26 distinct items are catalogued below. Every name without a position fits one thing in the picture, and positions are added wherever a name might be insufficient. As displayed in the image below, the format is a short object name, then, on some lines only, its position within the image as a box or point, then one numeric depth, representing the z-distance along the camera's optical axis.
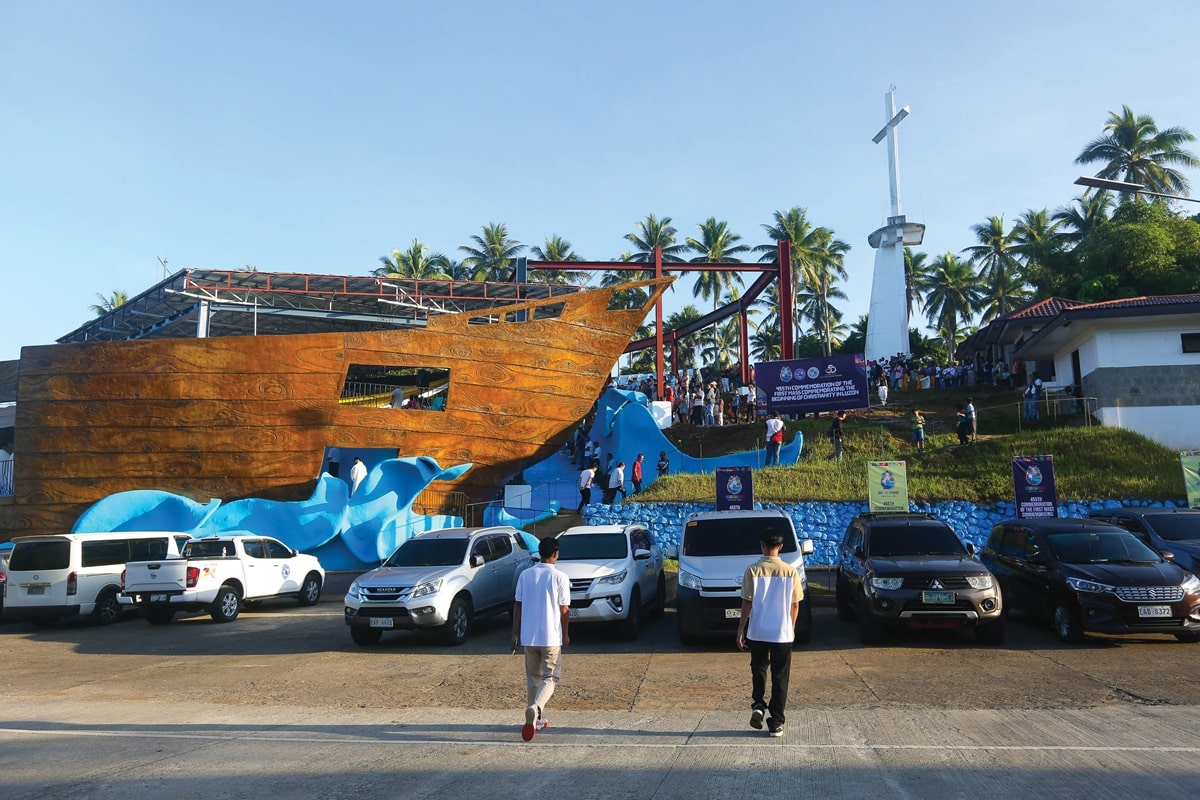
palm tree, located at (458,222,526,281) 59.03
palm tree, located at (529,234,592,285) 57.56
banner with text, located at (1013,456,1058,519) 17.14
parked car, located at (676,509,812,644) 10.49
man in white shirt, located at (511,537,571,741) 6.38
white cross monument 46.94
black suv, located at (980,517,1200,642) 9.95
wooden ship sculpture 23.62
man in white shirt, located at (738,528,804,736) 6.18
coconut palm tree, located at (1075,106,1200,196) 44.03
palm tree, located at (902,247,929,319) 62.93
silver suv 11.34
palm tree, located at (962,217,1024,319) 58.96
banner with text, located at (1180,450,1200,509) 17.09
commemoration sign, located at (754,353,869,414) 25.67
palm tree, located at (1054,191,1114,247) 46.69
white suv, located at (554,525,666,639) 11.43
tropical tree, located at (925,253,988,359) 61.94
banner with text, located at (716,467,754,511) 18.52
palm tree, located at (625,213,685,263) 58.16
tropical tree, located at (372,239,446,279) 59.47
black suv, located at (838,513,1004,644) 9.98
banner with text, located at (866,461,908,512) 18.06
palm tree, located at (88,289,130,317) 65.31
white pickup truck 14.54
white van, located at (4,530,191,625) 14.63
